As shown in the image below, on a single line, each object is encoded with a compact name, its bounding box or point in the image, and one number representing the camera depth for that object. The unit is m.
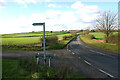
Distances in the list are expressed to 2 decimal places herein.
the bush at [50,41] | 22.50
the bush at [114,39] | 16.54
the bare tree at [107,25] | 27.27
